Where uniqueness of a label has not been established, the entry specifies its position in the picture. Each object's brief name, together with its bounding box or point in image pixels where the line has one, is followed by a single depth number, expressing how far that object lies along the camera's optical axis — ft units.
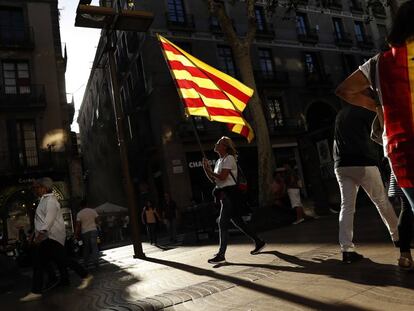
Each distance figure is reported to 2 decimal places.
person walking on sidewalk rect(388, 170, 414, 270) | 11.64
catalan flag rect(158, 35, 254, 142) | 19.25
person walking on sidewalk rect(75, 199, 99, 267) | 31.27
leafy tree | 43.93
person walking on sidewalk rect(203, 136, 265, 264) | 19.12
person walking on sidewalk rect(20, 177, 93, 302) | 19.81
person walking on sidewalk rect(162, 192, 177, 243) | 46.75
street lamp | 29.58
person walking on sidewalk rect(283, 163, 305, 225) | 35.14
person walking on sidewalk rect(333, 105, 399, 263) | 13.98
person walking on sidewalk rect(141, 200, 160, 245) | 46.60
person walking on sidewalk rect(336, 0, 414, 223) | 7.13
